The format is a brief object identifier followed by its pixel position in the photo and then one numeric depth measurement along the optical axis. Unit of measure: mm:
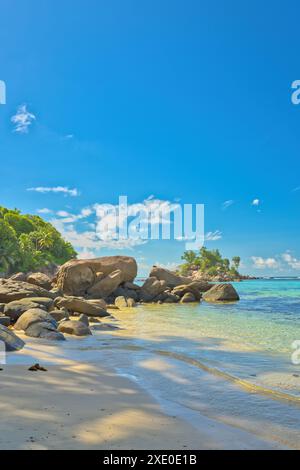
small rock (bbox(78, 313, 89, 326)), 12570
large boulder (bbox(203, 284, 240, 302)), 30734
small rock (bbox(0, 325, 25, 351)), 7133
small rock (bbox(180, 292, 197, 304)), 29959
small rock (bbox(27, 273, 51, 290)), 23984
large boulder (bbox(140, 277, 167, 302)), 30525
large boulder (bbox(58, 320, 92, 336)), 10383
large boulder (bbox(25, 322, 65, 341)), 9203
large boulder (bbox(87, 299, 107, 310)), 17939
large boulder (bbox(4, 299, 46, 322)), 11938
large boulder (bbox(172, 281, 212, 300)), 31781
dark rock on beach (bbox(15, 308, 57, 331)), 10079
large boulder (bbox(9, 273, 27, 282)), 28053
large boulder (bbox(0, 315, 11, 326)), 10809
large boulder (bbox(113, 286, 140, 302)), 30127
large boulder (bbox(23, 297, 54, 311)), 14004
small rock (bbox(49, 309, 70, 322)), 13039
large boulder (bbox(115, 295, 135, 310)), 25609
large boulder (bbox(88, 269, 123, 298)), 29031
